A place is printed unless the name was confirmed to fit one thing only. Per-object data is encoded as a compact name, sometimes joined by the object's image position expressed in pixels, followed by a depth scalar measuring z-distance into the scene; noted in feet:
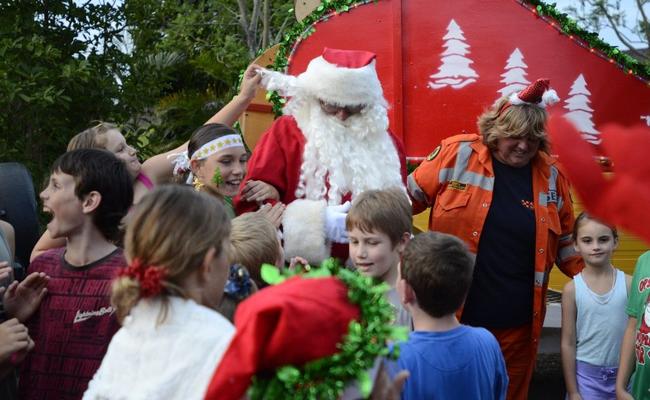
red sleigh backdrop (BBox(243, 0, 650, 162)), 19.35
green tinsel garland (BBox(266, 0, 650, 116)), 19.16
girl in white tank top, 14.52
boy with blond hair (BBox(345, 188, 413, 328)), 11.60
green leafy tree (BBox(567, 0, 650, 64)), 42.45
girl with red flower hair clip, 7.01
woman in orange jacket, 14.62
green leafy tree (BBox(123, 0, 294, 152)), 22.88
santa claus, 14.25
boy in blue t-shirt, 9.66
